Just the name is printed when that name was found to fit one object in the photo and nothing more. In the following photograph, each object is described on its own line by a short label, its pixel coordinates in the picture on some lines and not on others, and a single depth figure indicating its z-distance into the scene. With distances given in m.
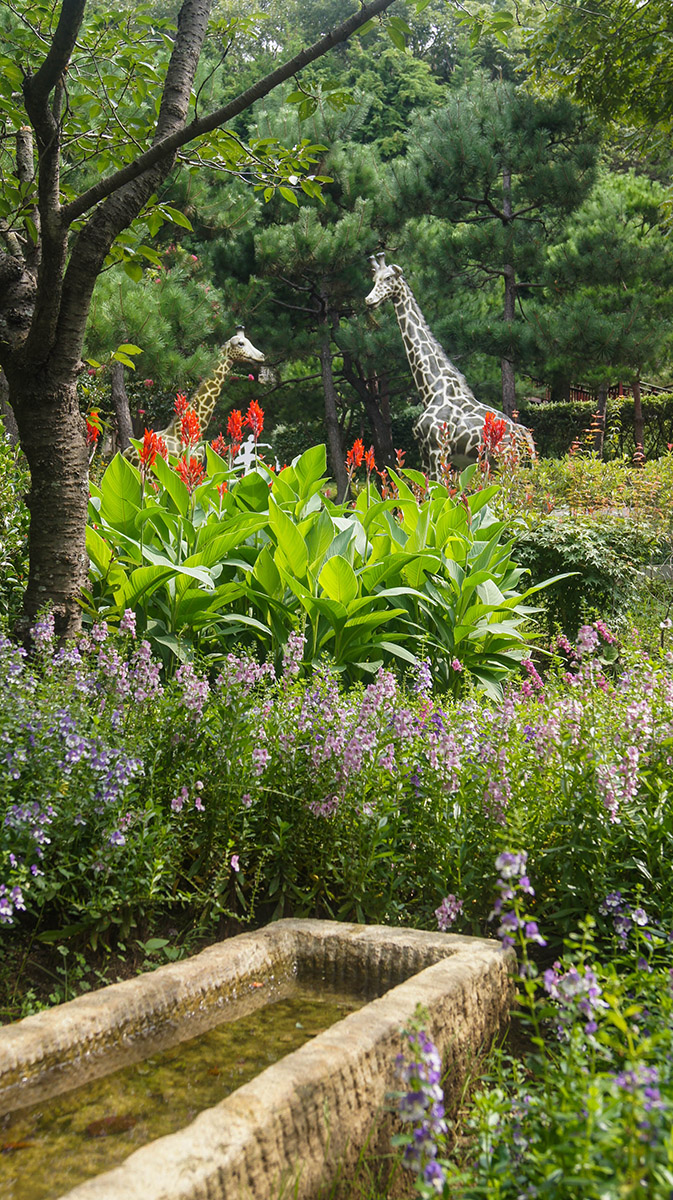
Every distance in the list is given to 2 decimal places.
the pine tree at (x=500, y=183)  14.68
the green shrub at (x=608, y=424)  17.34
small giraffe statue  13.25
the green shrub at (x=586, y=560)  6.05
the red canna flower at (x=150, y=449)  3.89
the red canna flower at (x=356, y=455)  5.55
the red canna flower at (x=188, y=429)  4.75
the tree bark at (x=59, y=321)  2.90
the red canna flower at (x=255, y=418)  4.86
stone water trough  1.23
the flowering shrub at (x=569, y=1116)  1.04
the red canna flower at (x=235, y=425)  5.04
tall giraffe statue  11.59
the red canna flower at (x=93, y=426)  5.12
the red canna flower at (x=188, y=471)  4.39
